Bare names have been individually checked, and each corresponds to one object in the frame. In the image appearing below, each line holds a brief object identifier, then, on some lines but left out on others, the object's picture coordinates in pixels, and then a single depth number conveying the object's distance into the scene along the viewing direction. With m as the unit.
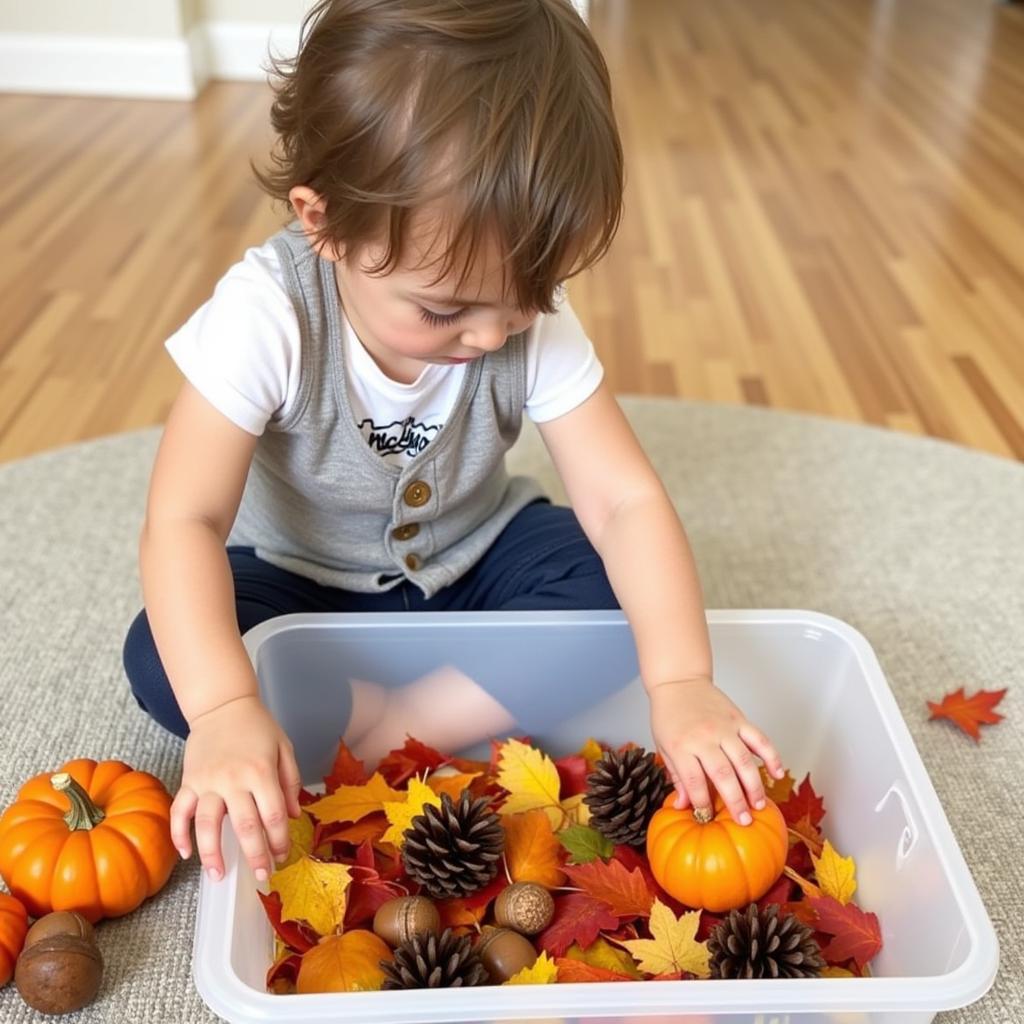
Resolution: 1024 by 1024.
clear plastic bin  0.56
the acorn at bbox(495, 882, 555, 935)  0.70
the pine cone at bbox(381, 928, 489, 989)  0.62
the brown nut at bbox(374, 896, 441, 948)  0.68
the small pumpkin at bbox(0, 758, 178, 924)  0.71
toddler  0.61
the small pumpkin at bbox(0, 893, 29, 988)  0.68
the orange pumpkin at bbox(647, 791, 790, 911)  0.68
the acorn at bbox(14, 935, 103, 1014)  0.65
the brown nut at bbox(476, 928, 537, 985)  0.67
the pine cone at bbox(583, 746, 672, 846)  0.74
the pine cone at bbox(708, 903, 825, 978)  0.64
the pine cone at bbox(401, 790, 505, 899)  0.71
